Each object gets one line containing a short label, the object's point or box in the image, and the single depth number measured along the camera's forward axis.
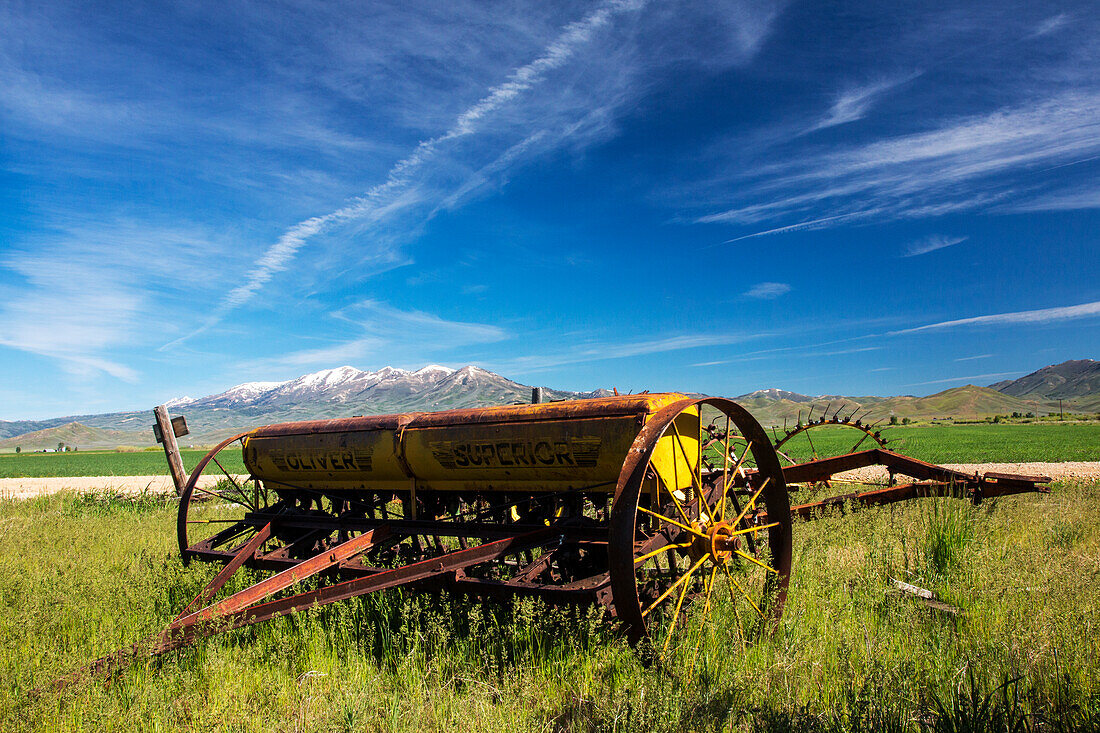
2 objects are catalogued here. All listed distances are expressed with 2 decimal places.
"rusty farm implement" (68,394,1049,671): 3.92
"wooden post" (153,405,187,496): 11.99
